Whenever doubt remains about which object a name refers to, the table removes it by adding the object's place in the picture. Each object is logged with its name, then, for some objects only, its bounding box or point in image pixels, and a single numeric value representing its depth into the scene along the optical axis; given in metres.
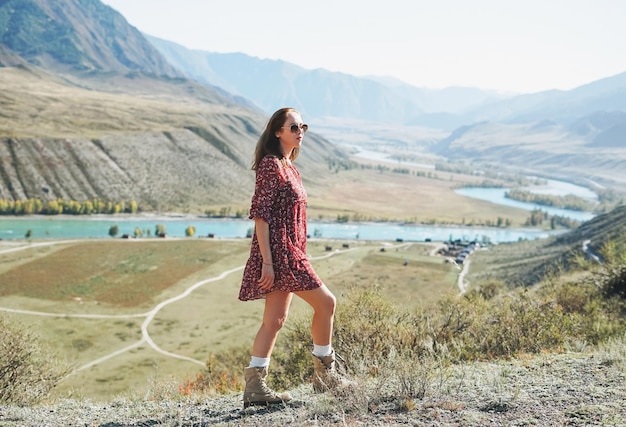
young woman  7.04
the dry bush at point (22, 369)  9.98
